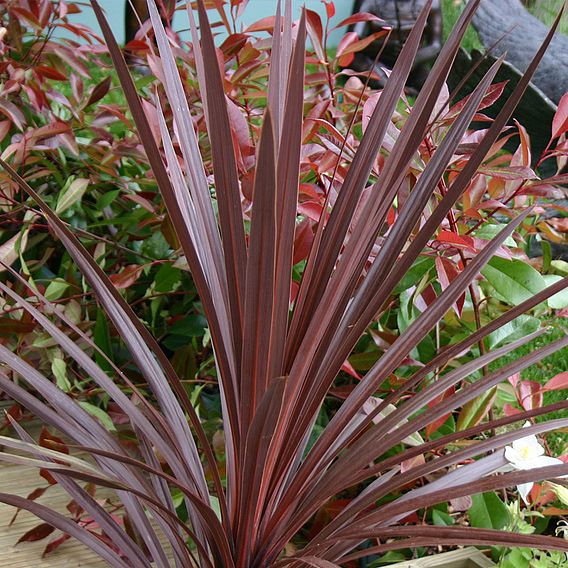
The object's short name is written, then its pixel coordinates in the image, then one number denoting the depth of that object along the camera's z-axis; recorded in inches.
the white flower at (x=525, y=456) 24.2
